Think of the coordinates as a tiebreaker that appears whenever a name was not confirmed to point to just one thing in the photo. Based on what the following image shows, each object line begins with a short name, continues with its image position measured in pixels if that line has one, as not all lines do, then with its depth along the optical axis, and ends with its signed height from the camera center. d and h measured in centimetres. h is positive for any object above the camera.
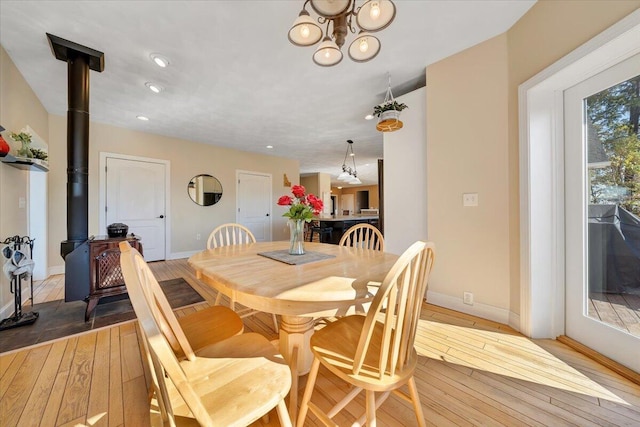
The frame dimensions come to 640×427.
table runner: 138 -26
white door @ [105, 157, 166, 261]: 414 +30
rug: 187 -94
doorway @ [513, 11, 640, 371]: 179 +3
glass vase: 152 -14
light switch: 215 +13
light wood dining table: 88 -29
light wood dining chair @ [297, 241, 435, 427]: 83 -57
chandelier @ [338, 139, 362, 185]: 550 +108
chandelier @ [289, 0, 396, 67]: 122 +105
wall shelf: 204 +51
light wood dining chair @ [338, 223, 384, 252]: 197 -21
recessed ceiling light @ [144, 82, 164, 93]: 276 +152
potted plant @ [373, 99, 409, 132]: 249 +104
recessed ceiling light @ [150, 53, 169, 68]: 225 +151
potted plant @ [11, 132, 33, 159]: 220 +71
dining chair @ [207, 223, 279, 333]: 194 -68
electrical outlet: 220 -78
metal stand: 200 -78
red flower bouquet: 148 +7
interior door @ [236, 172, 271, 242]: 581 +30
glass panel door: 143 -1
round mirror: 506 +56
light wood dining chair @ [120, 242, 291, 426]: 60 -57
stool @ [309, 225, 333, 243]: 571 -40
